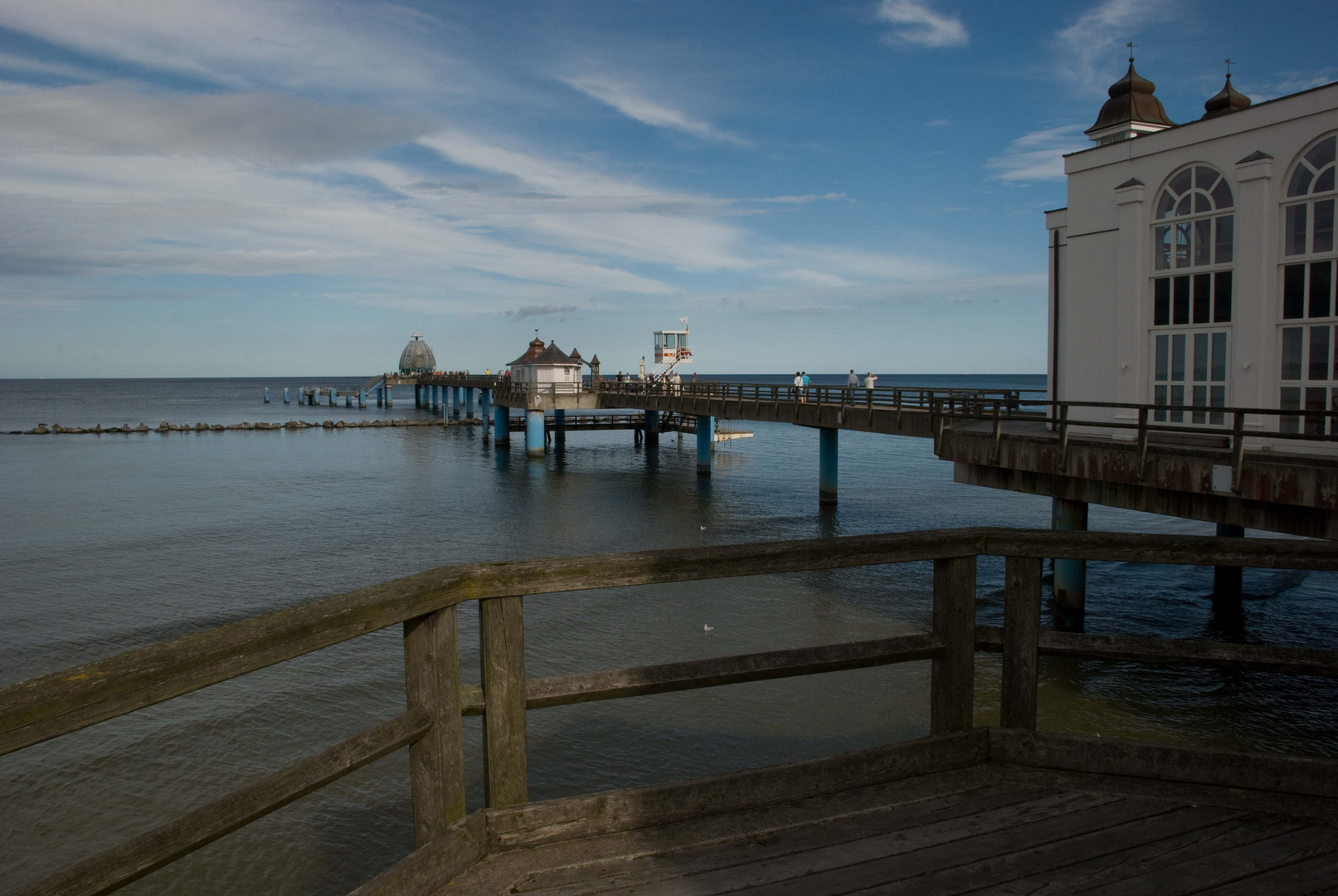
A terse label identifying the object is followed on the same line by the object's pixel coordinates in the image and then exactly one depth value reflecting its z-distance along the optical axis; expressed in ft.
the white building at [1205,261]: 45.16
